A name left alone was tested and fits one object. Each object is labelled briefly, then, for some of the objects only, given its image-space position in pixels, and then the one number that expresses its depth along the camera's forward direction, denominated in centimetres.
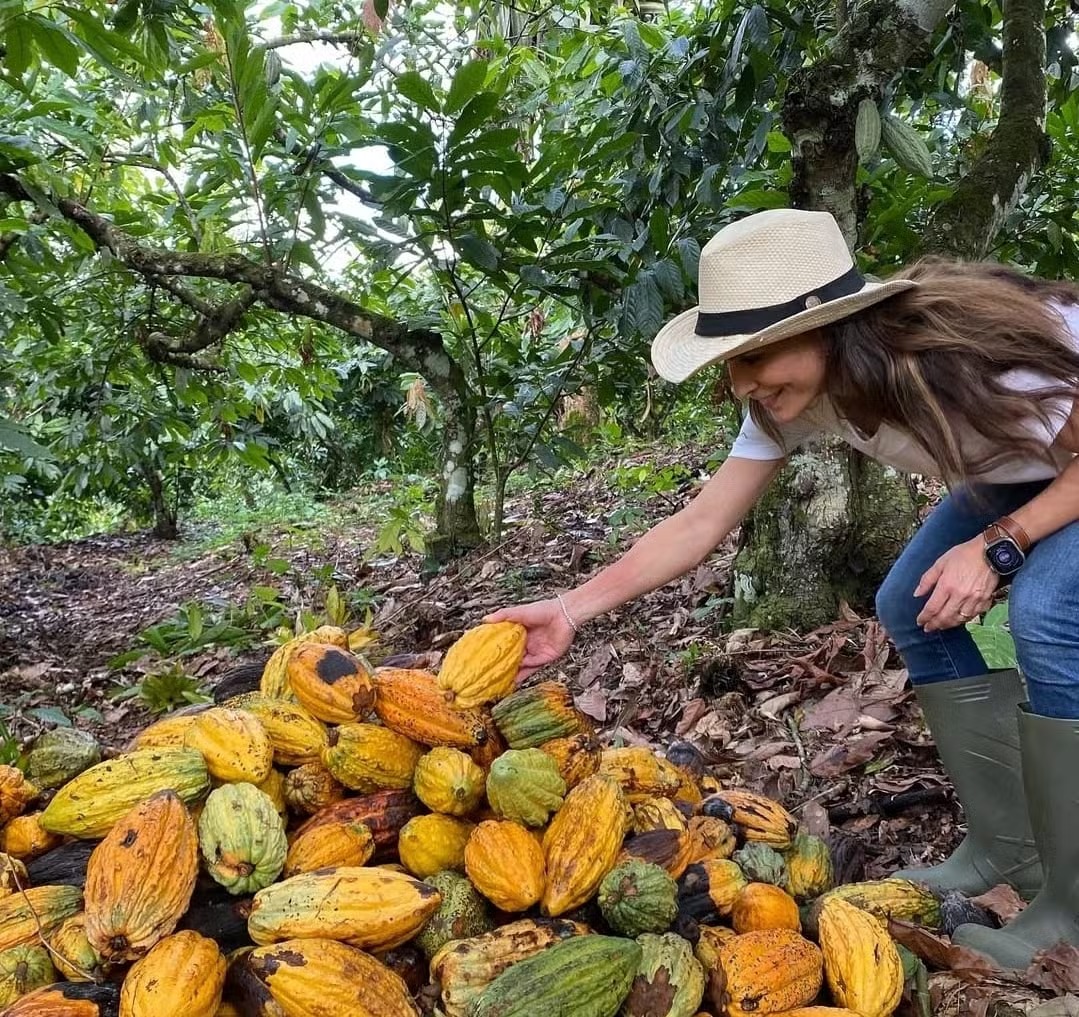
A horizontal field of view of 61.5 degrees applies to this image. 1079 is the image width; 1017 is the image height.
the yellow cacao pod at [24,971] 122
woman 150
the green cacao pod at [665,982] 127
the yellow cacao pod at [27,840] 146
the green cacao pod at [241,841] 133
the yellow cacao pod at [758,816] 168
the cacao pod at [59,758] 157
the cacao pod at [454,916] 136
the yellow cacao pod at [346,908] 125
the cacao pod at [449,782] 148
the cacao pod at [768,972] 129
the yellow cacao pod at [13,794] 149
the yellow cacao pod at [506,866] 138
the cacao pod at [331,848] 139
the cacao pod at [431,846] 145
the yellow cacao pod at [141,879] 123
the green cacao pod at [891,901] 152
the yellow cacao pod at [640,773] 166
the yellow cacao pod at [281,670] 173
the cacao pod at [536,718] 164
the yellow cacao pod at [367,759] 151
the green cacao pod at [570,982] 119
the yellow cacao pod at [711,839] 159
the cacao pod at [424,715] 157
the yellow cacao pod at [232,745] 146
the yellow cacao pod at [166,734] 158
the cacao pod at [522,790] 146
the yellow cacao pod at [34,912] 129
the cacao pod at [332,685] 159
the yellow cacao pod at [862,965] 132
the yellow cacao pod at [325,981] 117
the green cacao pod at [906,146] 251
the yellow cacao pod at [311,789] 152
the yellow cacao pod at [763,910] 146
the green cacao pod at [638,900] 137
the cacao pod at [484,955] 126
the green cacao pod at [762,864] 158
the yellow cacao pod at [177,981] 115
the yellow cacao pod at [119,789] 140
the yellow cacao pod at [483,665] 166
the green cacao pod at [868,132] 245
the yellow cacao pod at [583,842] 140
